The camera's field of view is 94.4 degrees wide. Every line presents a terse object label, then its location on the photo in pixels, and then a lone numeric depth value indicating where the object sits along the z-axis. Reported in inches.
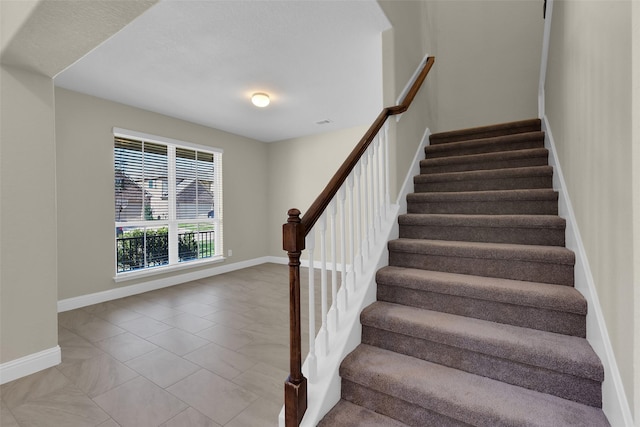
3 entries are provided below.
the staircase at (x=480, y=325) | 48.8
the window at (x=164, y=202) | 160.2
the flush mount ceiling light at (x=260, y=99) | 143.3
